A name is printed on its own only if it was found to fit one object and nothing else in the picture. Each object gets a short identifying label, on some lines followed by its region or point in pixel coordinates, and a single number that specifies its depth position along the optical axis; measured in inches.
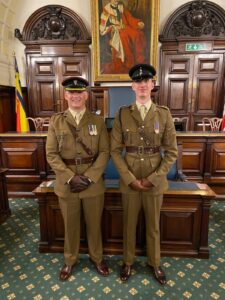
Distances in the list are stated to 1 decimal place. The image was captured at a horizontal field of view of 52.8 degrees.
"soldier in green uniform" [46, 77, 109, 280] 67.2
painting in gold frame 189.2
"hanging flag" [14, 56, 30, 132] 199.8
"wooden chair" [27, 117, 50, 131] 192.1
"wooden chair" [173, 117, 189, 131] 185.9
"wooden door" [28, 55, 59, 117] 211.9
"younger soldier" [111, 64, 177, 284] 65.7
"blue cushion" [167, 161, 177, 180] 101.0
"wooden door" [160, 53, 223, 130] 205.6
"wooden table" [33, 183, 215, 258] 81.4
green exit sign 201.2
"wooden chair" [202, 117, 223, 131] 189.2
